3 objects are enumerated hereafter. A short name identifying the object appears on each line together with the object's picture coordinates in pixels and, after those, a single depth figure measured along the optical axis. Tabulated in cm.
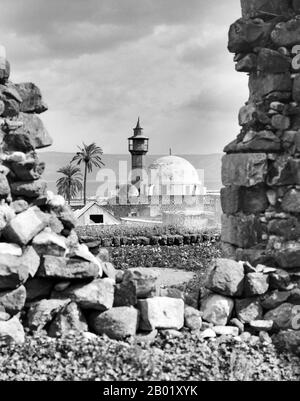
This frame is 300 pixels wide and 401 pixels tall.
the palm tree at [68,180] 5297
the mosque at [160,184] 5369
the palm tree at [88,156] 5306
